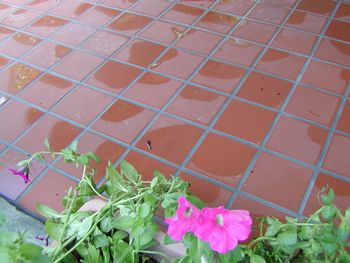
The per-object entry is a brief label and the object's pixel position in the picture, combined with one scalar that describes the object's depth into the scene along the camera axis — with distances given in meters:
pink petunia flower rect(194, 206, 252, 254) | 0.66
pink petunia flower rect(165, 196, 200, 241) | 0.67
